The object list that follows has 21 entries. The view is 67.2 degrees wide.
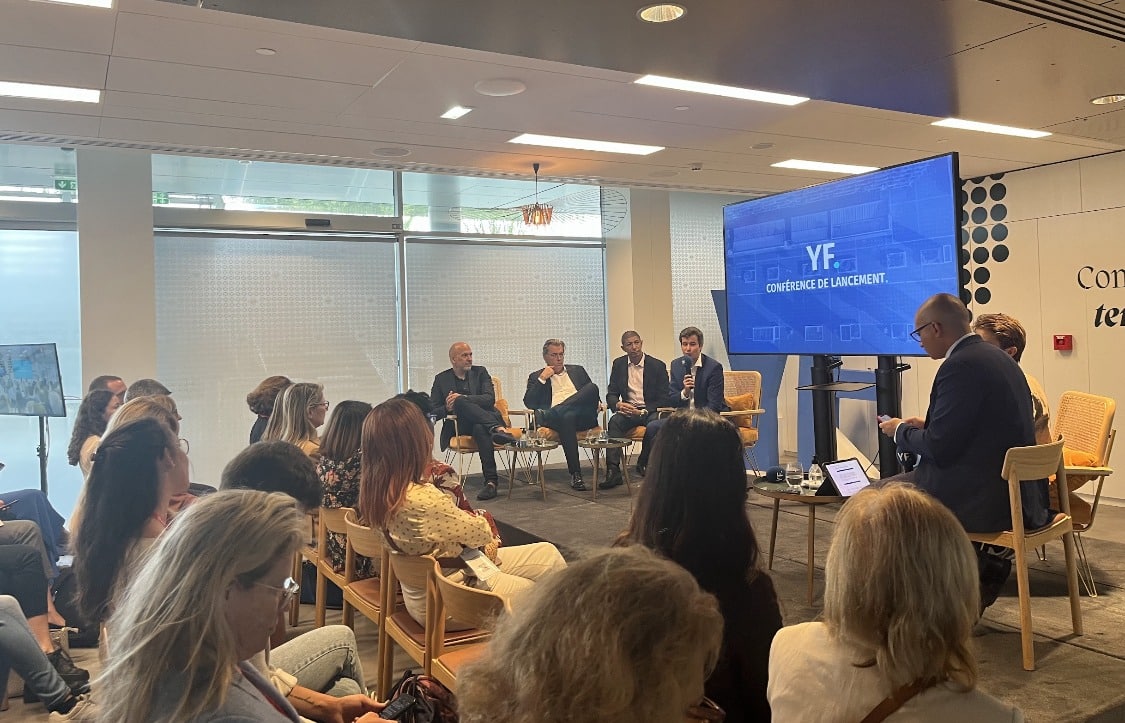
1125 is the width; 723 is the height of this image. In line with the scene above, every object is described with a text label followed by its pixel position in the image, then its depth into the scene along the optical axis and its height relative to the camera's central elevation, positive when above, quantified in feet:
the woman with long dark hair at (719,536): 6.32 -1.42
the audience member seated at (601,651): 3.13 -1.12
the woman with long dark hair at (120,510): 7.89 -1.30
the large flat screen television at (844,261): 14.66 +1.79
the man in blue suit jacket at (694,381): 24.43 -0.67
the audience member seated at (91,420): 14.80 -0.78
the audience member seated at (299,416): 13.92 -0.76
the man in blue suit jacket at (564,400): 25.39 -1.16
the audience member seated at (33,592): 11.12 -2.88
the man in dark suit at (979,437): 11.53 -1.20
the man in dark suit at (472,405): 24.54 -1.17
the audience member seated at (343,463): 12.28 -1.39
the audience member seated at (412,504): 9.73 -1.60
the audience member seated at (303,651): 7.00 -2.64
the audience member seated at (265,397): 16.03 -0.49
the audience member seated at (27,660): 9.98 -3.35
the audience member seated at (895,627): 4.60 -1.54
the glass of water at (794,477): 14.77 -2.20
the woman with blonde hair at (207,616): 4.18 -1.25
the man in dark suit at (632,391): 25.22 -0.97
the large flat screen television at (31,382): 17.01 -0.08
